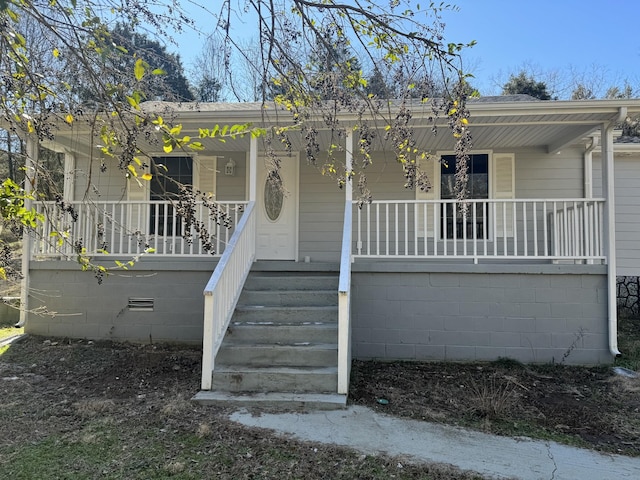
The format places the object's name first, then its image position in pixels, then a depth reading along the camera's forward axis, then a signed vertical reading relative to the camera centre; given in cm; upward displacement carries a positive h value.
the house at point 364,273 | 487 -27
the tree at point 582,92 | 1906 +723
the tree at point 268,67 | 305 +159
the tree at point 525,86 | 1587 +628
